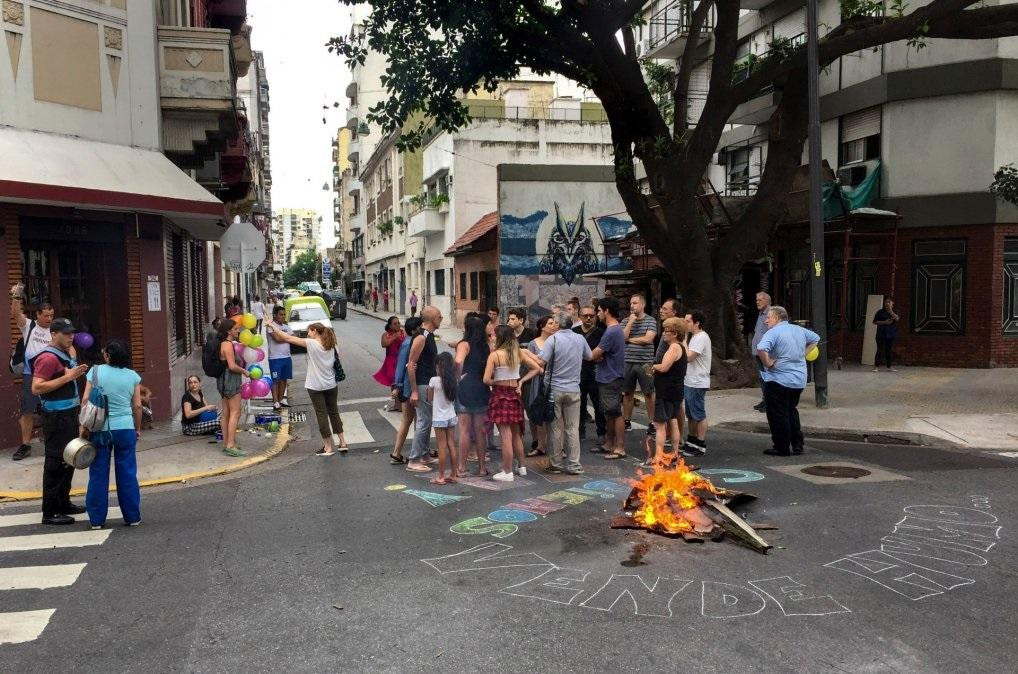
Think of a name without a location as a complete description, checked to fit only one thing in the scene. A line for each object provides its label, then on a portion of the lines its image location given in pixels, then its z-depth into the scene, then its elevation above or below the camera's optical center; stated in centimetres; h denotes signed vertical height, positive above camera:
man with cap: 712 -117
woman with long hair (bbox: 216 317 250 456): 991 -116
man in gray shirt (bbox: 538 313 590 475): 863 -109
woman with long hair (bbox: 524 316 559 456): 909 -125
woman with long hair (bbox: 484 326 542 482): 832 -109
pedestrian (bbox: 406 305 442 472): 898 -109
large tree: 1371 +379
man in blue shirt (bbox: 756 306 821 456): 931 -105
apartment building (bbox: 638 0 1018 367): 1683 +191
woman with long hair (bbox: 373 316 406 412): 1253 -97
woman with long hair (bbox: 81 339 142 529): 688 -127
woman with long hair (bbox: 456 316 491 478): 852 -107
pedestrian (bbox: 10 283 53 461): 953 -67
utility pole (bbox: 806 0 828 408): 1297 +123
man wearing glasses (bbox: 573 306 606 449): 1034 -110
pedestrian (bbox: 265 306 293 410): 1387 -134
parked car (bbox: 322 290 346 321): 4650 -83
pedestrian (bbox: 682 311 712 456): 936 -111
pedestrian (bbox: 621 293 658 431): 1001 -75
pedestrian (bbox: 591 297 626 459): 950 -106
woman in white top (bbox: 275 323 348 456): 978 -108
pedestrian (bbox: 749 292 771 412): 1167 -50
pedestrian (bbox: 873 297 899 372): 1680 -91
